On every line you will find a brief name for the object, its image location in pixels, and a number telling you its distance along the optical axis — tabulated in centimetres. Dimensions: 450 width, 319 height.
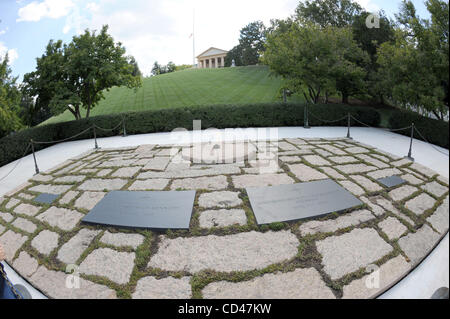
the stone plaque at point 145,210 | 279
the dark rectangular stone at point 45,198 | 377
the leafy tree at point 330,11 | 1264
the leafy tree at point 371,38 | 1009
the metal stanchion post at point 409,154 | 409
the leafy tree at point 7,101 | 743
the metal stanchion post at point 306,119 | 1063
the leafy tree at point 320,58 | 1043
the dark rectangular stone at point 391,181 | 352
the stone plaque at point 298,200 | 285
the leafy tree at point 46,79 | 996
